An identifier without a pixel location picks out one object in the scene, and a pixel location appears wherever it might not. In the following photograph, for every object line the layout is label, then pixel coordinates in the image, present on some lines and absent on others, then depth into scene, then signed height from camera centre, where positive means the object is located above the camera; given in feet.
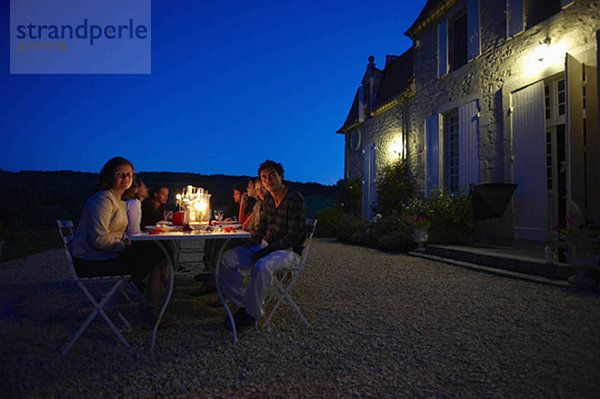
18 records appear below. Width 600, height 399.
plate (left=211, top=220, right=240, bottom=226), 15.02 -0.84
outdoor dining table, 8.32 -0.83
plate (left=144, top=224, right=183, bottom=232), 10.29 -0.73
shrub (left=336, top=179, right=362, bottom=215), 42.32 +0.94
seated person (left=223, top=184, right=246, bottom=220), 19.86 +0.02
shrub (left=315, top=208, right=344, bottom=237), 39.37 -2.05
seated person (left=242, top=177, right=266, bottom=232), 12.94 -0.64
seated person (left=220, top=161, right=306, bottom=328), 9.07 -1.35
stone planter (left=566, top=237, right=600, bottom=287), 12.55 -2.06
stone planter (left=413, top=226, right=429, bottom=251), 22.15 -2.06
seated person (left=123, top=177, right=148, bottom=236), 10.13 -0.17
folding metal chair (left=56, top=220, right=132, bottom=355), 8.08 -1.97
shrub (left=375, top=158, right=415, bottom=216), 30.97 +1.42
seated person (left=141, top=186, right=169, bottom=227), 14.88 -0.11
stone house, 16.17 +6.38
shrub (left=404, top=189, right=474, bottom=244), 22.34 -1.03
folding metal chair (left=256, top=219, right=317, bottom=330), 9.45 -2.05
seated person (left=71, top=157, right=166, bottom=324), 8.47 -1.00
